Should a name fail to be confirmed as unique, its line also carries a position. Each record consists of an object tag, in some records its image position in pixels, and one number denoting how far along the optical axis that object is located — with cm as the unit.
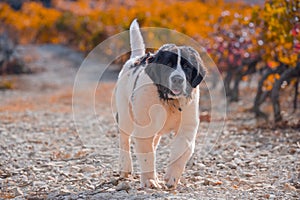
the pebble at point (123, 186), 545
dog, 511
